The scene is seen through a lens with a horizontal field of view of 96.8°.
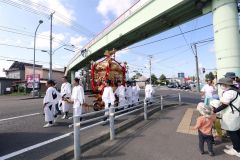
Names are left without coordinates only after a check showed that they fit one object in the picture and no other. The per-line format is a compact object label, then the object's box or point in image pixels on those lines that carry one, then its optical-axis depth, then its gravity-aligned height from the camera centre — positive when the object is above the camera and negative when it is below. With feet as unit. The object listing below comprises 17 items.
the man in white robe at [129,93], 22.71 -2.10
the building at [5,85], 76.60 +0.78
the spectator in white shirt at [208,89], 14.88 -1.09
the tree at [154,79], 157.88 +5.55
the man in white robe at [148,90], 25.59 -1.76
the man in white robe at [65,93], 16.70 -1.36
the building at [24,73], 82.19 +11.36
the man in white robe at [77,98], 13.13 -1.68
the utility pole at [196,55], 61.14 +15.22
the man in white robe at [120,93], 19.24 -1.74
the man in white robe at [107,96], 13.93 -1.62
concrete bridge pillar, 12.18 +5.10
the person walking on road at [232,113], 7.82 -2.37
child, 7.99 -3.39
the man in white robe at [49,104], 13.40 -2.44
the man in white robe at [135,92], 23.76 -2.02
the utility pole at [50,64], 47.84 +9.20
